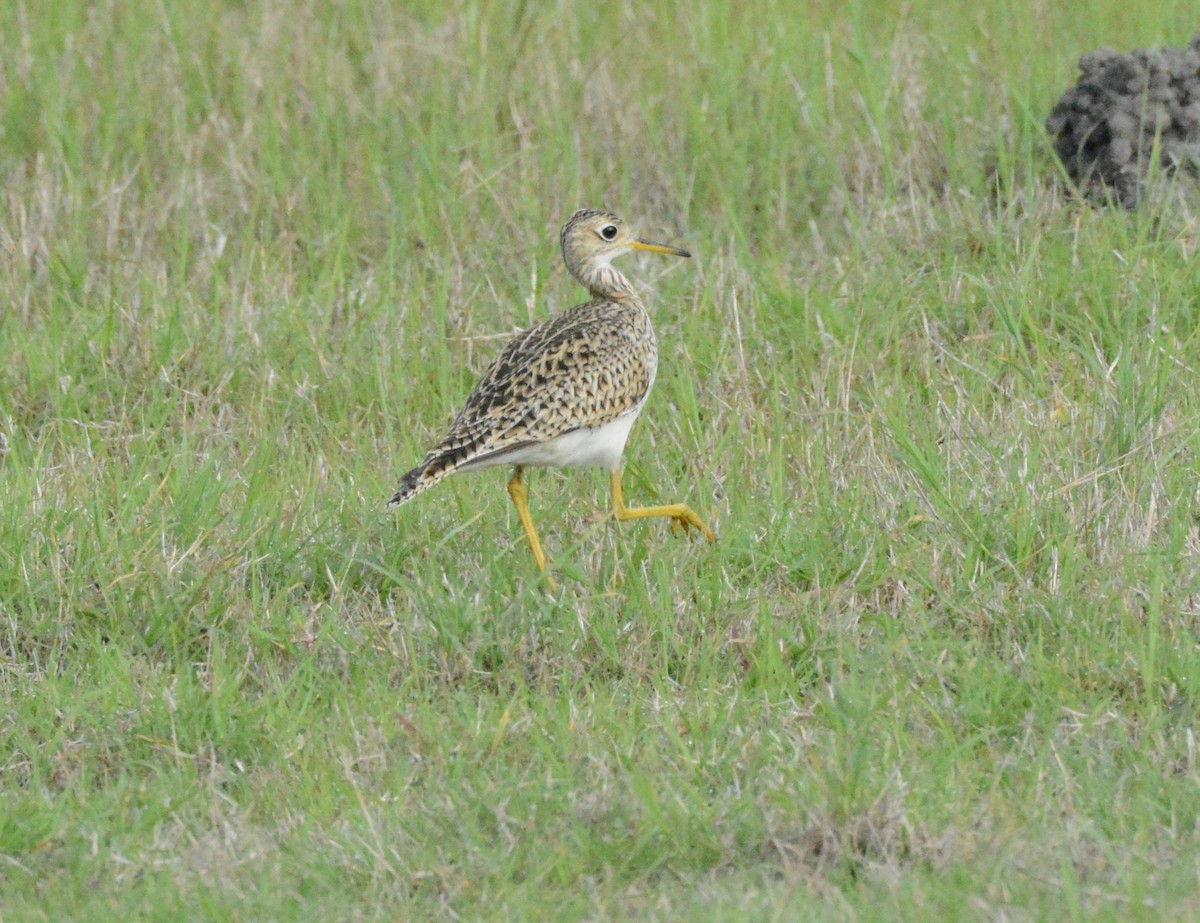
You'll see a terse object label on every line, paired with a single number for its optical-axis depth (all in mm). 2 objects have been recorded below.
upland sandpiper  10734
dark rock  14820
